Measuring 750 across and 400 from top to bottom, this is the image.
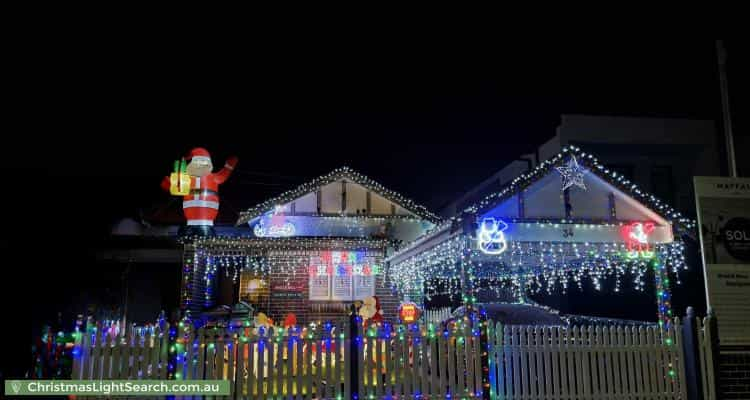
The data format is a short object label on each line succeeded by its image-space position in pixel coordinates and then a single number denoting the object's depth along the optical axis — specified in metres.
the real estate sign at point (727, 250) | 8.67
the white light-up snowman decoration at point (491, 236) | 10.04
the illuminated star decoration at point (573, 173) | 10.80
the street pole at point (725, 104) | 9.23
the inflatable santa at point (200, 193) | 13.99
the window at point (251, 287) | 16.45
